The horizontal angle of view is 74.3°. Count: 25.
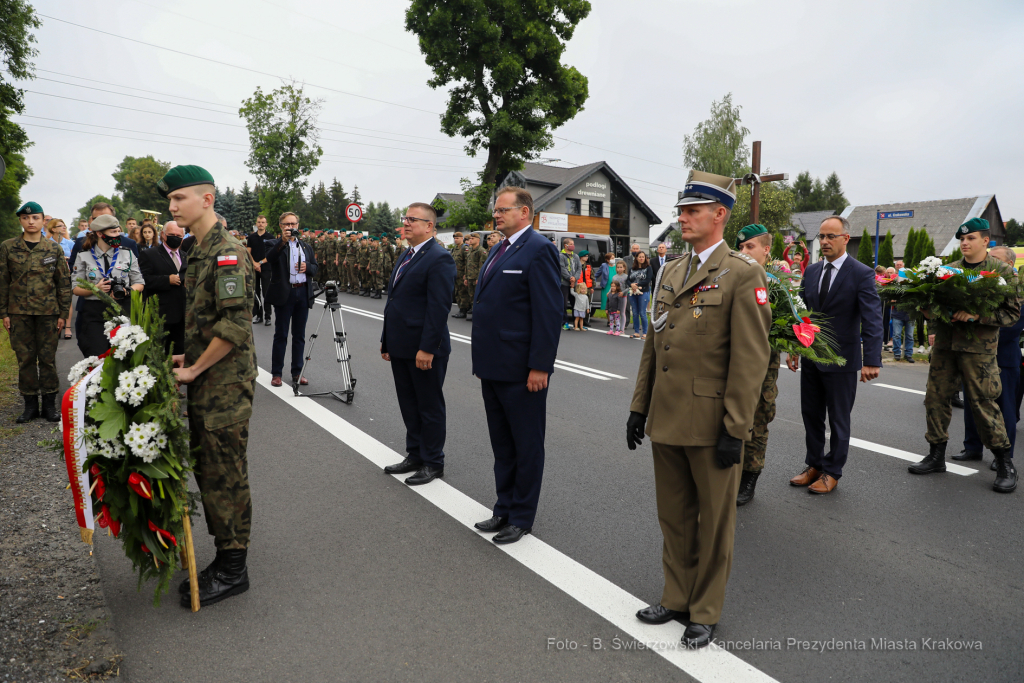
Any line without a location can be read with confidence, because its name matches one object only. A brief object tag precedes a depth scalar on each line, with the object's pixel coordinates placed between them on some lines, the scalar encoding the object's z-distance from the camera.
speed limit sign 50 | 30.13
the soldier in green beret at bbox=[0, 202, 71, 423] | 6.84
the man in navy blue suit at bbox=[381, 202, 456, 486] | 5.07
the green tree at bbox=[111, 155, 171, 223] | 107.81
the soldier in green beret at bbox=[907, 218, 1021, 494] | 5.34
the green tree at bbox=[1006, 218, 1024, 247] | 76.62
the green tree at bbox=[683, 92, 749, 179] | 54.47
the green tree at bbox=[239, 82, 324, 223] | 54.06
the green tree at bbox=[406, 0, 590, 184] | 31.38
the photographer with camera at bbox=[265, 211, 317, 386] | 8.46
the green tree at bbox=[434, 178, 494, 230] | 32.50
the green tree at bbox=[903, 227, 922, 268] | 22.78
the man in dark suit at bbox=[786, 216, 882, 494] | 5.02
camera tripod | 7.81
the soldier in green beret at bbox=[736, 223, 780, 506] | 4.84
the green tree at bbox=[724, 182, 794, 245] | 48.88
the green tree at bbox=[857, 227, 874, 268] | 26.00
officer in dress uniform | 2.93
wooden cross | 23.69
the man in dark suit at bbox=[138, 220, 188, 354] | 6.78
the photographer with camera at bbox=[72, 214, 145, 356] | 6.69
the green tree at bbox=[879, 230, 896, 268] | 24.93
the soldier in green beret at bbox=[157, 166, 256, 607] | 3.29
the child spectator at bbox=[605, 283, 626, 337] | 15.99
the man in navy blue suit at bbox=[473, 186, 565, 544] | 4.09
